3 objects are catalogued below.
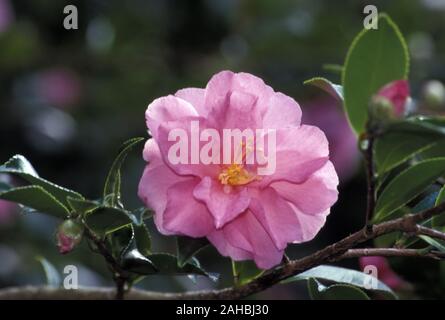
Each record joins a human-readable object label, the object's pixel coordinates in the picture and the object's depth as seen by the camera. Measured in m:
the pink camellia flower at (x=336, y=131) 1.24
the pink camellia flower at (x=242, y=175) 0.62
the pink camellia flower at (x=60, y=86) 2.83
